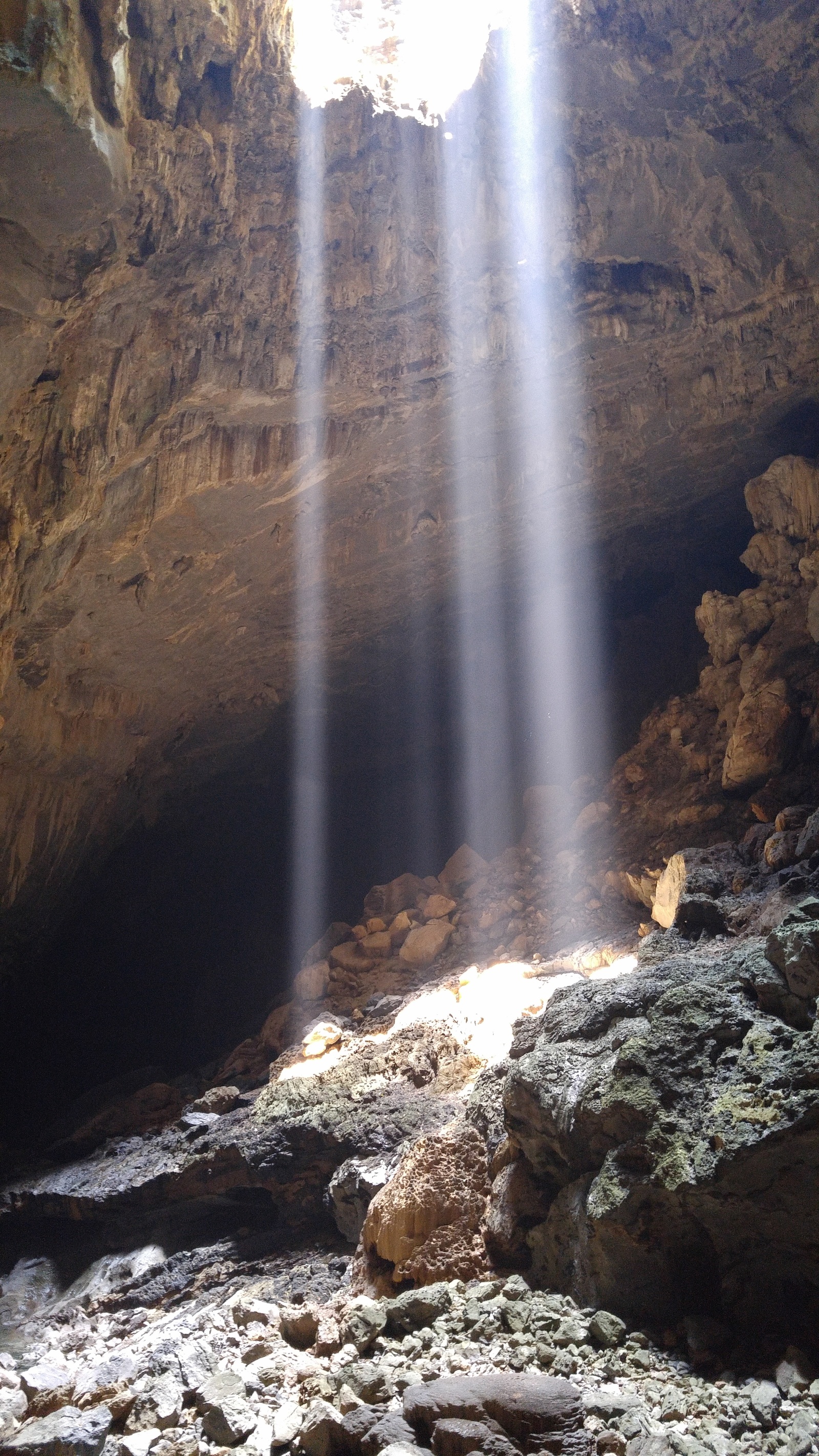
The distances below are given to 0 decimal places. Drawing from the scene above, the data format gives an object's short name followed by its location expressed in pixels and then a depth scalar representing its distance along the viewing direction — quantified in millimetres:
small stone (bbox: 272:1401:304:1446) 3396
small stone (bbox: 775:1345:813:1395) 3150
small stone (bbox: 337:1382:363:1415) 3410
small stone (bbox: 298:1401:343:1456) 3209
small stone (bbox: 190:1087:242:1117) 7676
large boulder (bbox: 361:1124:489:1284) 4789
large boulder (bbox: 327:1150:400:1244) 5754
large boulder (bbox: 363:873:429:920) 10320
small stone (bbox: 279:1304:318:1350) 4535
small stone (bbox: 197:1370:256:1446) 3520
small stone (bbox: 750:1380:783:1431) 2953
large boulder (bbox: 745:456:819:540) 9203
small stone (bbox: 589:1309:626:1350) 3611
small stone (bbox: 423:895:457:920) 9742
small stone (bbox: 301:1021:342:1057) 8094
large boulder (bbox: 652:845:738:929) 6957
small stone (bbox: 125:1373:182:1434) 3795
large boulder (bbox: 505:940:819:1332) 3635
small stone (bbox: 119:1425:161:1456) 3533
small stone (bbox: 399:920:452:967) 9156
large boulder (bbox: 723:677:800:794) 8242
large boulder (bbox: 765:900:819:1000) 4145
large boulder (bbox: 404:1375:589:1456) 2955
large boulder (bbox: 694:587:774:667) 9336
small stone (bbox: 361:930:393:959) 9609
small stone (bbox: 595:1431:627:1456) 2867
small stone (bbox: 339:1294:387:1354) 4105
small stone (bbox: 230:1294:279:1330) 4859
